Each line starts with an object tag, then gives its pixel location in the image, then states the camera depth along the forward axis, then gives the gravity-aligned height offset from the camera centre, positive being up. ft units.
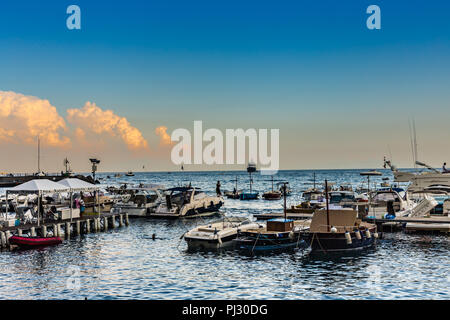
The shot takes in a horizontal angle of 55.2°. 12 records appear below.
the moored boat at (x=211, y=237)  107.96 -17.19
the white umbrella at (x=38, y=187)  118.93 -4.80
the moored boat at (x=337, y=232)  101.86 -15.79
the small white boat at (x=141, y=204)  181.57 -15.19
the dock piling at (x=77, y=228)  137.18 -18.55
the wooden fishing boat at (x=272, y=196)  300.20 -19.21
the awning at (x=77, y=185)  134.79 -4.69
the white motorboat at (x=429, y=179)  267.39 -7.46
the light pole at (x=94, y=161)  317.24 +6.33
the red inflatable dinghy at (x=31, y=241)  105.09 -17.72
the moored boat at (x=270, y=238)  103.81 -17.19
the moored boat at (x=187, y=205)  180.34 -15.76
